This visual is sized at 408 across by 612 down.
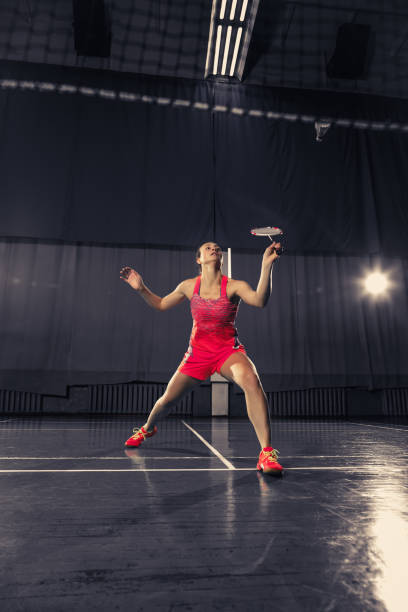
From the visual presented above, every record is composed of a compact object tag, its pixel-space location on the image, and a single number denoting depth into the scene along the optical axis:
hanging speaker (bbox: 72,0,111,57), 5.53
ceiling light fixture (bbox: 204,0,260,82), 5.61
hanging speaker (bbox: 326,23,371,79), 5.95
